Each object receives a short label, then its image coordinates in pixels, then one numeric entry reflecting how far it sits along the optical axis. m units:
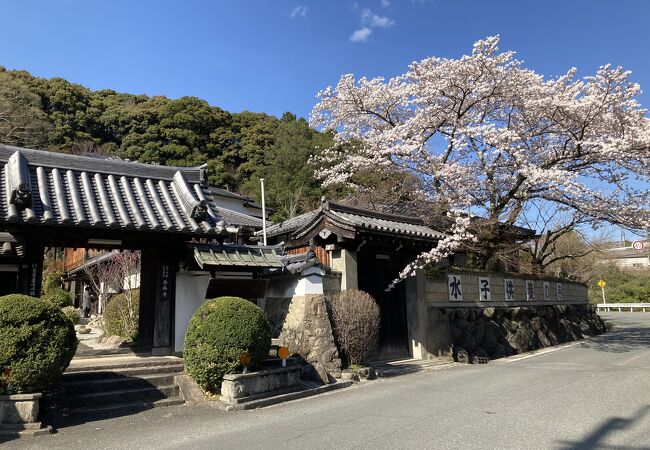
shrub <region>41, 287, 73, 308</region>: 21.62
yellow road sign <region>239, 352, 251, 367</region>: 8.45
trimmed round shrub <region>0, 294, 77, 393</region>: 6.54
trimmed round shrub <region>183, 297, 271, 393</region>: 8.37
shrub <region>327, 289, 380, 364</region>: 11.31
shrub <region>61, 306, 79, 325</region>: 19.50
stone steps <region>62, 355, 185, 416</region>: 7.76
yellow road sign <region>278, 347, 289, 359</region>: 9.46
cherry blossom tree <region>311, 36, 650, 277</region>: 15.01
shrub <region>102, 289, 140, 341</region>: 13.52
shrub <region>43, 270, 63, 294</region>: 23.78
